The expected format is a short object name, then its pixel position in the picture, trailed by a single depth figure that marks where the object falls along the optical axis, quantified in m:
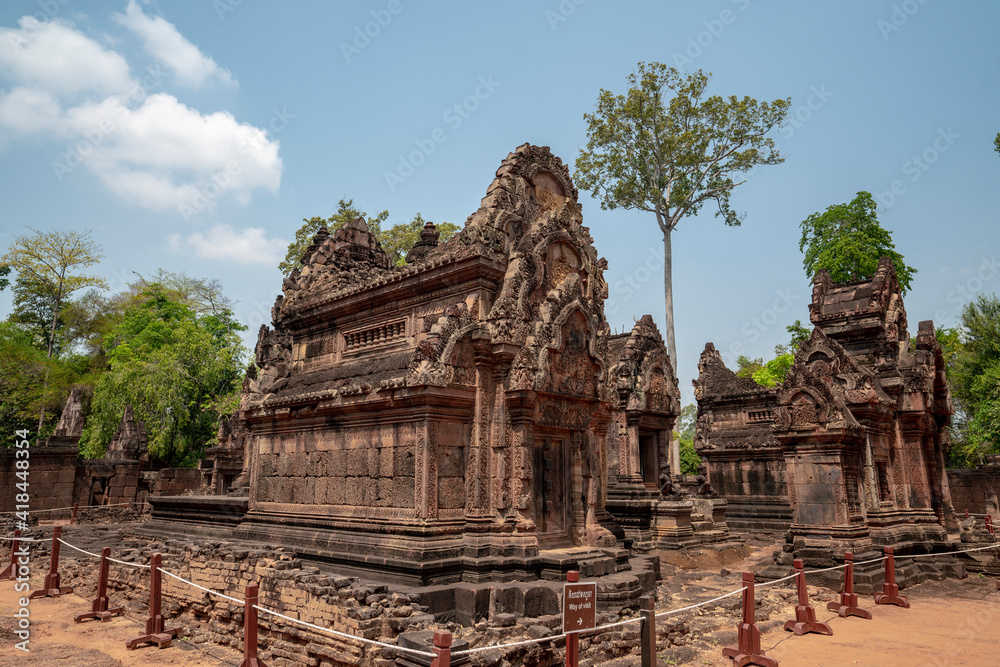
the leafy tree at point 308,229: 32.06
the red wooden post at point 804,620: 8.48
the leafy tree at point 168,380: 29.22
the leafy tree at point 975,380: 24.41
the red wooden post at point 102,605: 9.19
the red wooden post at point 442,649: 4.79
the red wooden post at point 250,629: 6.37
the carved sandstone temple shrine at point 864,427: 11.88
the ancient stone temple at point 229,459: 22.89
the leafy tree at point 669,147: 25.83
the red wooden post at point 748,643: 6.97
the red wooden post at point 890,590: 10.20
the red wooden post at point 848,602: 9.46
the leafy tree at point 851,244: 29.20
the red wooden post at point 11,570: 12.30
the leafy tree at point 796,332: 35.06
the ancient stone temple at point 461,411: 8.24
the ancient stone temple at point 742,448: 20.17
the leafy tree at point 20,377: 26.69
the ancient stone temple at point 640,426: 16.56
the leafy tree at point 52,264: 35.75
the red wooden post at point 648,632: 5.47
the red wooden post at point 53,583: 10.81
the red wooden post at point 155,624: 7.95
